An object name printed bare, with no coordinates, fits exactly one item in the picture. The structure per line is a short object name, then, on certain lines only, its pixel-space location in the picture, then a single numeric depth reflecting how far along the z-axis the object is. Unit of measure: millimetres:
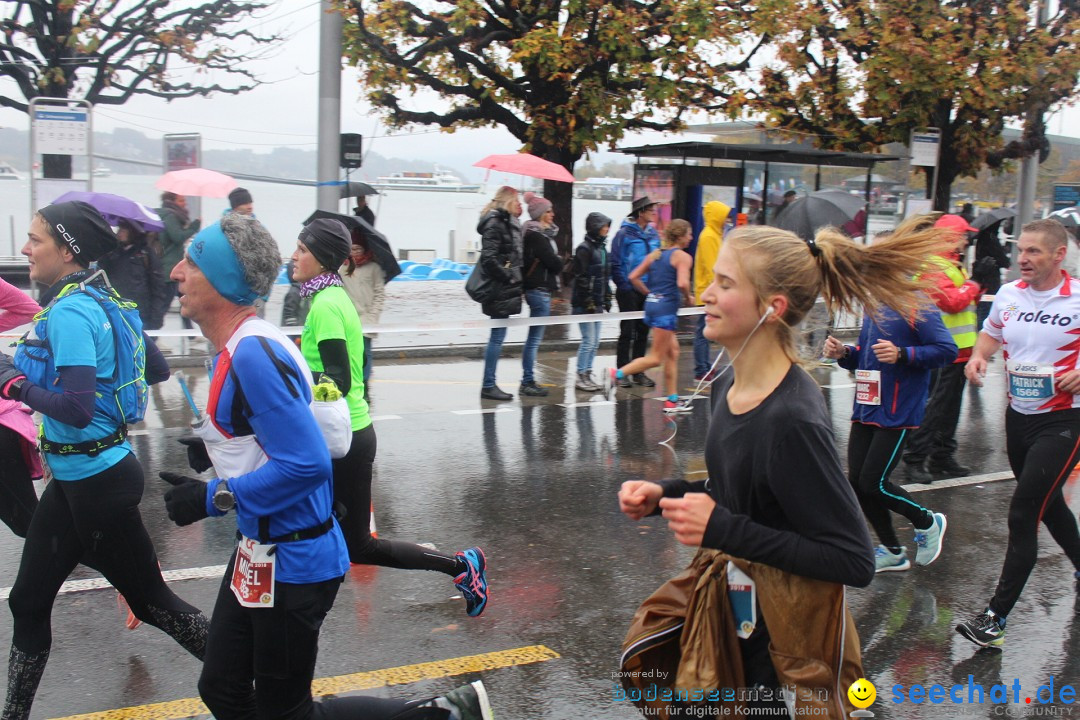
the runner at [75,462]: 3469
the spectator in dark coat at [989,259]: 12219
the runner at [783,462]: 2346
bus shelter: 16578
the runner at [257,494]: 2748
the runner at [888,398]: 5258
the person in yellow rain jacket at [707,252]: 10555
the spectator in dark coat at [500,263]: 9719
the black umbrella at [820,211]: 9992
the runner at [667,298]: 9797
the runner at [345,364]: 4465
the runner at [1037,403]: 4547
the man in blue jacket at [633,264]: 10688
